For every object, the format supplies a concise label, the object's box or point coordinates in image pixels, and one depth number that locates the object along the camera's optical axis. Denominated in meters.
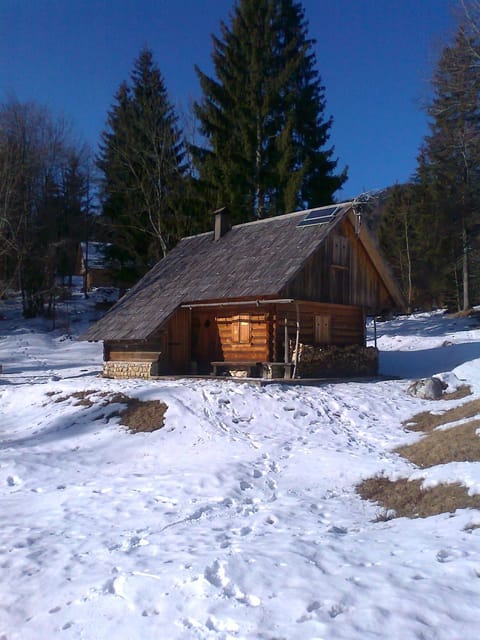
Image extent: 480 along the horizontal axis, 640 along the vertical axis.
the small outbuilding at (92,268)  42.69
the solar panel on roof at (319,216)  18.81
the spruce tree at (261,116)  30.03
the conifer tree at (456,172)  20.86
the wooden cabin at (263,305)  17.39
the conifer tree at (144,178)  32.53
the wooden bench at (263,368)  16.78
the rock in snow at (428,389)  14.84
